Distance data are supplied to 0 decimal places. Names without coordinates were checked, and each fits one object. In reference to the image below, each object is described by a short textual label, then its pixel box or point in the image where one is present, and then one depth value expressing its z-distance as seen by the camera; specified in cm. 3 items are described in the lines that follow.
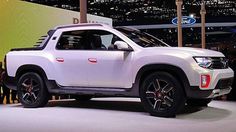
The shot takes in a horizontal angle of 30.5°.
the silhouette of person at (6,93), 1227
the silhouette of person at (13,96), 1247
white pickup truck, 708
